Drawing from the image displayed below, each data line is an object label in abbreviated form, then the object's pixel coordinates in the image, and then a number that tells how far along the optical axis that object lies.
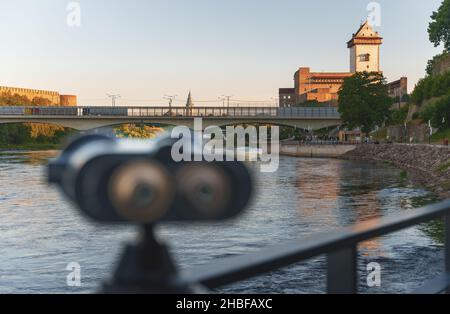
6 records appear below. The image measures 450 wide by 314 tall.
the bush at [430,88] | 86.53
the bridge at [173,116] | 96.50
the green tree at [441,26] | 91.44
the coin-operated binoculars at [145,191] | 1.63
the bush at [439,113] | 75.50
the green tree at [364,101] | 93.56
